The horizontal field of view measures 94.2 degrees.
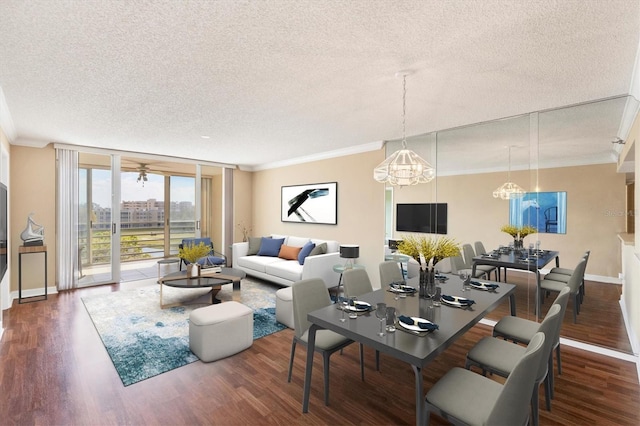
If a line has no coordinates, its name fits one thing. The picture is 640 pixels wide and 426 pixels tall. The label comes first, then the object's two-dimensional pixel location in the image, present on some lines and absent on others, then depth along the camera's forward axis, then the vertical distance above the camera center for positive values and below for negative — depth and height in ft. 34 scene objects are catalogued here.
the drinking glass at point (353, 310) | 6.86 -2.40
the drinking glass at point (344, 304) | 7.16 -2.31
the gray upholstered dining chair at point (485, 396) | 4.11 -3.19
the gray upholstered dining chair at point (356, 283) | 9.54 -2.40
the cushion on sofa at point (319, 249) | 17.35 -2.33
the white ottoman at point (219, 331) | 9.21 -3.91
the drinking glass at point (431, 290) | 8.23 -2.21
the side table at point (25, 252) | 14.82 -2.13
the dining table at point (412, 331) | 5.24 -2.47
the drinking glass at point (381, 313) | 6.32 -2.20
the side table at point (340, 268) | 15.61 -3.10
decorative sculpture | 15.07 -1.26
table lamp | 15.72 -2.21
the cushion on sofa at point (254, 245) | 21.35 -2.52
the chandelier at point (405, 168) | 9.48 +1.37
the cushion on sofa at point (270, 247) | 20.44 -2.55
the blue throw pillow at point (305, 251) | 17.84 -2.49
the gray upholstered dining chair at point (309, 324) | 7.19 -2.97
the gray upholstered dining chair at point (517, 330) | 7.75 -3.24
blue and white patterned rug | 9.09 -4.62
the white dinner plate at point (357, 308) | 7.17 -2.38
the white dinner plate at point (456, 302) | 7.47 -2.37
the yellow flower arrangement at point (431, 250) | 8.18 -1.09
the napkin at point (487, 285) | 9.02 -2.30
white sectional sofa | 16.11 -3.23
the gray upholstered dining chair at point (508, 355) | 5.45 -3.23
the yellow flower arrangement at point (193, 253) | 14.56 -2.16
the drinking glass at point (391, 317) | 6.20 -2.24
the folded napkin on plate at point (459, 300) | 7.51 -2.33
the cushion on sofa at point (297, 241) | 19.92 -2.12
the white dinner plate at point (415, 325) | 6.02 -2.40
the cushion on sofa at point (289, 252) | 19.11 -2.76
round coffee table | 13.94 -3.44
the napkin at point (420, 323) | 6.01 -2.35
